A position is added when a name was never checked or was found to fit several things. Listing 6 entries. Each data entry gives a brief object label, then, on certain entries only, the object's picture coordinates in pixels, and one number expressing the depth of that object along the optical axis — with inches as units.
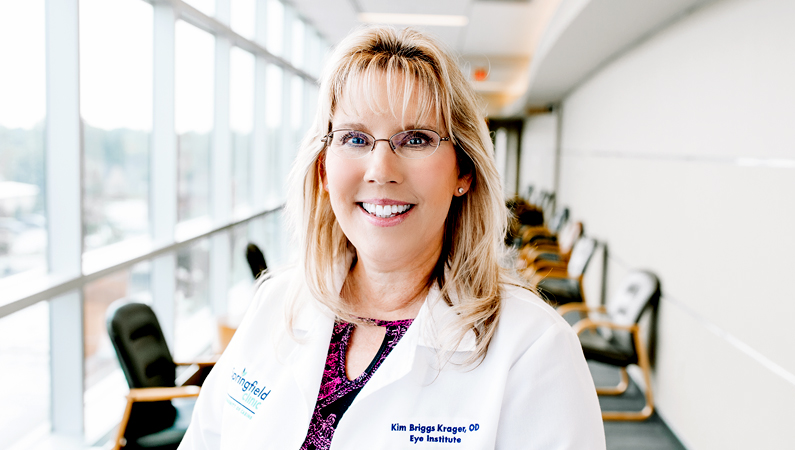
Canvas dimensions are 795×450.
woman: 43.5
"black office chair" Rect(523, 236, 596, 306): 219.3
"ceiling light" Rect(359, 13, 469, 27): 319.0
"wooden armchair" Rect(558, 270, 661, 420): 152.3
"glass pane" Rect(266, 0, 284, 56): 251.8
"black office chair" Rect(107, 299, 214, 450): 98.2
